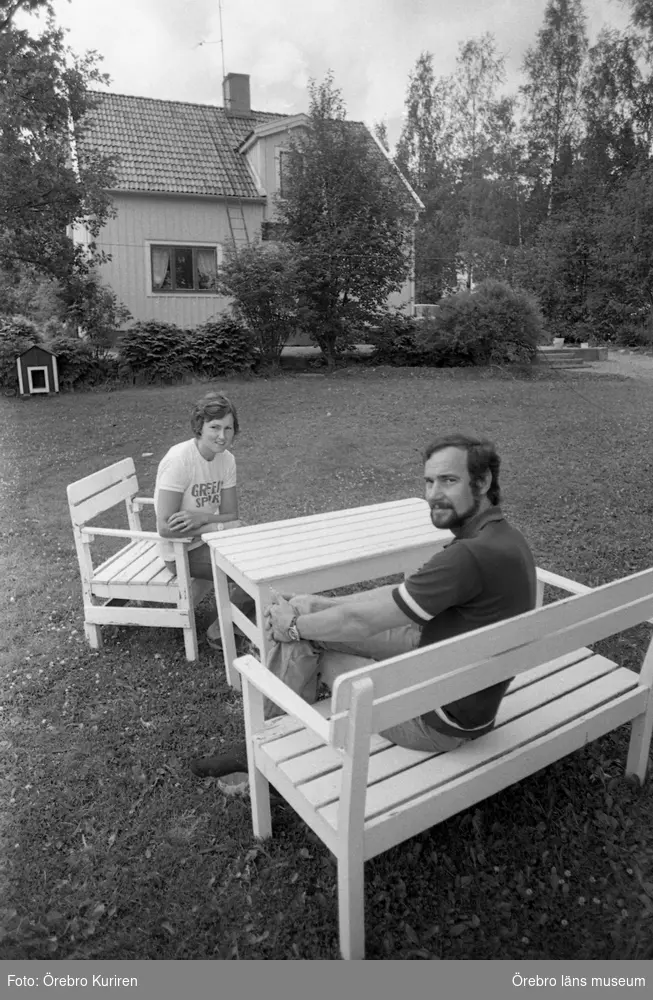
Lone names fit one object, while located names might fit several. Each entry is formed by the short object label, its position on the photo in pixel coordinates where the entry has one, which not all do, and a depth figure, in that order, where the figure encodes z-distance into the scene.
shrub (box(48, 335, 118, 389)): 10.22
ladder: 11.25
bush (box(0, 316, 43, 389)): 9.91
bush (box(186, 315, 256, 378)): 10.62
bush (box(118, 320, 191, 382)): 10.45
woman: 3.02
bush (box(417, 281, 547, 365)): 10.20
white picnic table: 2.52
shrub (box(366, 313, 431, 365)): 11.46
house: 7.91
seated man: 1.67
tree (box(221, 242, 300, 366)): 10.56
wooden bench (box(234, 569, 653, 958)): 1.44
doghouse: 9.74
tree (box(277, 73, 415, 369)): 10.70
